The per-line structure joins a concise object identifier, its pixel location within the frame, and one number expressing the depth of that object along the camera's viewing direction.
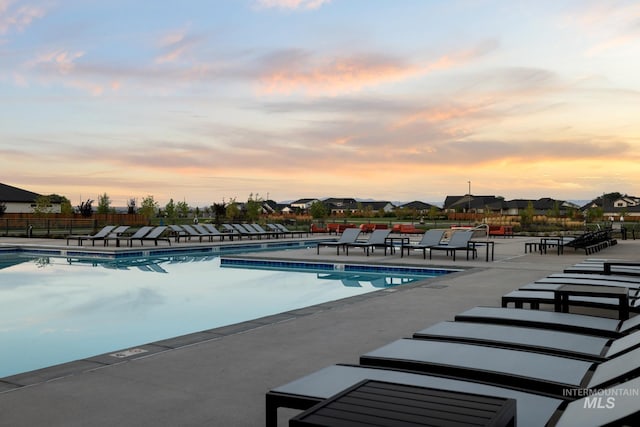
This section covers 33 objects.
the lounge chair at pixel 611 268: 7.11
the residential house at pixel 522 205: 93.12
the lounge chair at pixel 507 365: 2.55
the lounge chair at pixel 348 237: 15.83
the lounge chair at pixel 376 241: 14.79
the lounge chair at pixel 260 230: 22.31
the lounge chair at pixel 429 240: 13.97
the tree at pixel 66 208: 41.39
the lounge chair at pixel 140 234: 19.03
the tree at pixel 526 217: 33.40
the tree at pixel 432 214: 54.80
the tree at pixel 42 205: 39.44
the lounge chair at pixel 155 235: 18.62
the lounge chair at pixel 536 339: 3.08
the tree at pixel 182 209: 44.69
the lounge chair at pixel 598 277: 6.36
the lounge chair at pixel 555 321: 3.73
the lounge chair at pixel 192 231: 20.92
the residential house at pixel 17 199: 48.09
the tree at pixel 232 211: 37.83
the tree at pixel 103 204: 42.47
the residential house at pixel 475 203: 90.53
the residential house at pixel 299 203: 131.25
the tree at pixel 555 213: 44.92
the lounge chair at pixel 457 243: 13.54
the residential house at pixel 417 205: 116.06
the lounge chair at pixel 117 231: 18.64
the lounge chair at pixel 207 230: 20.97
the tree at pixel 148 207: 39.34
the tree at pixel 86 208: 38.80
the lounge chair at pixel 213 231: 21.06
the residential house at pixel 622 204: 94.50
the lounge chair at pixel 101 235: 18.69
